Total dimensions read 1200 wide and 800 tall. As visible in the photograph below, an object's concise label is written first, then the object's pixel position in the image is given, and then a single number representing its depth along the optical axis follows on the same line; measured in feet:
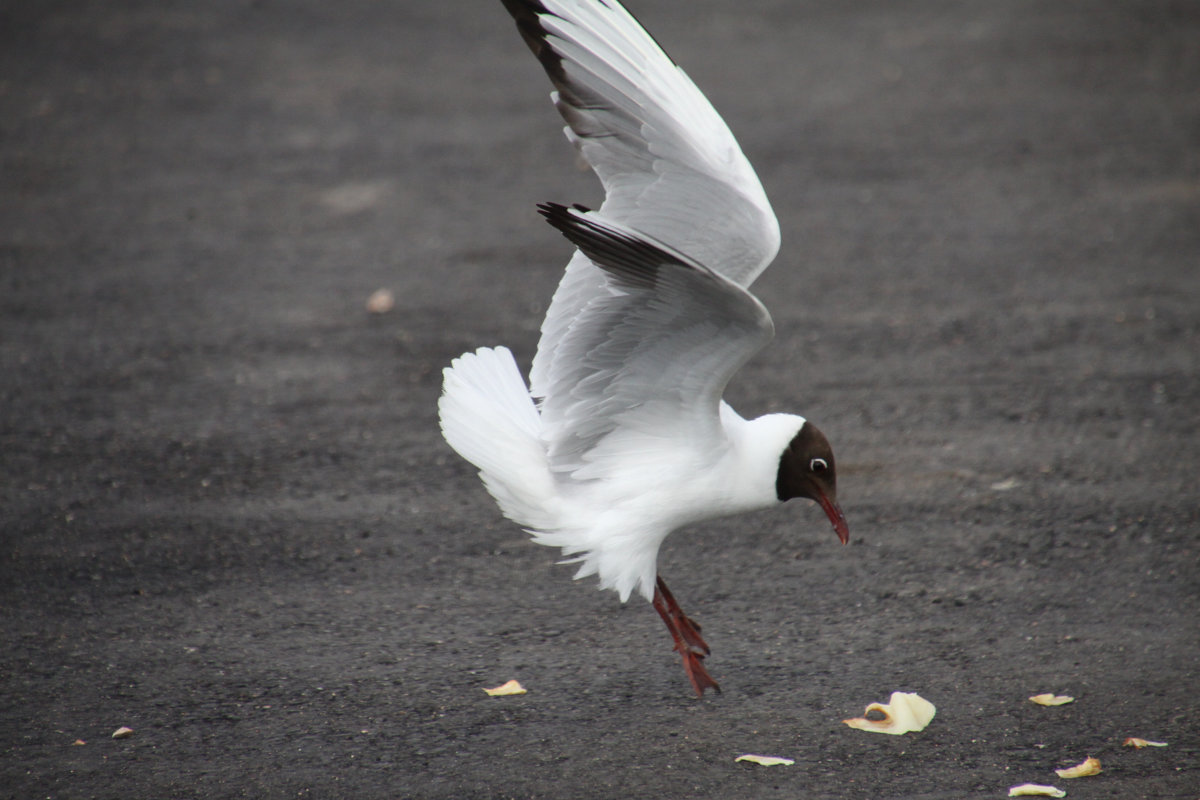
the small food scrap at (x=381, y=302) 44.57
